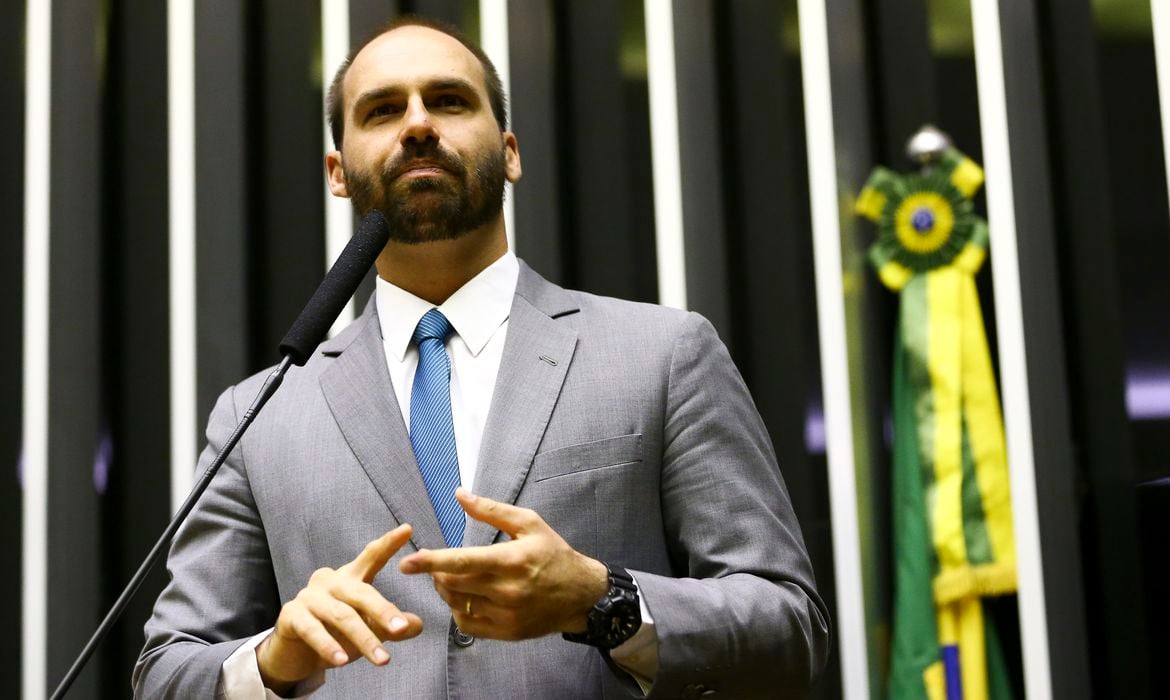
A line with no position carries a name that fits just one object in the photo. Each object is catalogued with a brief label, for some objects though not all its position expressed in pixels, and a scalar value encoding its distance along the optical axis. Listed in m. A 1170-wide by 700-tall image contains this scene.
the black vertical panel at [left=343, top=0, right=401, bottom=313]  5.93
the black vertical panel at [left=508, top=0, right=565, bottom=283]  5.77
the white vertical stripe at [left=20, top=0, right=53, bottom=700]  5.61
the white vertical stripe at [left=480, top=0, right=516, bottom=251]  5.83
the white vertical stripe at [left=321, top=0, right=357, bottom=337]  5.79
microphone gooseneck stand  2.38
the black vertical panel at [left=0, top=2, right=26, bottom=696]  5.61
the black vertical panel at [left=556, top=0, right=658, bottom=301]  5.73
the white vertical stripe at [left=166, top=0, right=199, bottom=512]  5.68
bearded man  2.72
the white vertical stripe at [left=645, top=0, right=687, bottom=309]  5.67
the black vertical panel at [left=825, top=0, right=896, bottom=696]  5.45
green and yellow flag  5.27
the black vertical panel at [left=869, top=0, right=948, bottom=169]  5.64
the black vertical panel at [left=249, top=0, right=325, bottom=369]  5.80
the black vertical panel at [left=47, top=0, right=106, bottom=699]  5.62
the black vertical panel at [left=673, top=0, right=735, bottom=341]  5.70
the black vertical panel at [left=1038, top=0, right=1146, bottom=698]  5.17
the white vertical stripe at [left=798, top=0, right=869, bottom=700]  5.36
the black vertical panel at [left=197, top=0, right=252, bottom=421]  5.72
